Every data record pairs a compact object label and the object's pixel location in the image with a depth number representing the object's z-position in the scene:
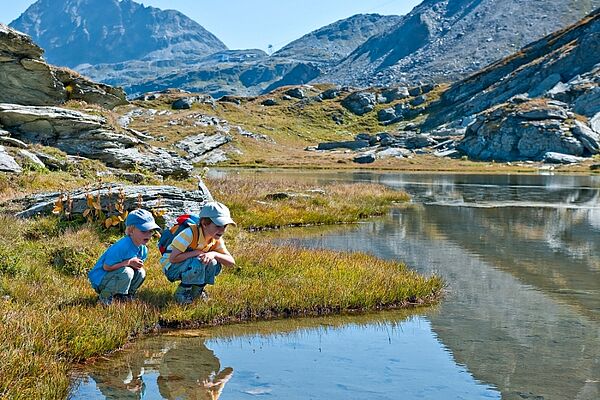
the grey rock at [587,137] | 118.88
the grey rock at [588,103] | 137.25
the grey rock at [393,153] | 134.62
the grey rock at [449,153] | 133.38
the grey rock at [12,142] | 25.90
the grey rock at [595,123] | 127.59
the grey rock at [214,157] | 117.38
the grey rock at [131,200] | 17.38
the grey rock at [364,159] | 126.19
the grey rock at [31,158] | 24.67
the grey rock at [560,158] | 114.30
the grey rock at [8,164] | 22.94
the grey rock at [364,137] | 172.62
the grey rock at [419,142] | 145.25
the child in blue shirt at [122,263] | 10.68
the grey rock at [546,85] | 164.75
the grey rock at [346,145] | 162.62
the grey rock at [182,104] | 179.99
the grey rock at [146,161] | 29.36
